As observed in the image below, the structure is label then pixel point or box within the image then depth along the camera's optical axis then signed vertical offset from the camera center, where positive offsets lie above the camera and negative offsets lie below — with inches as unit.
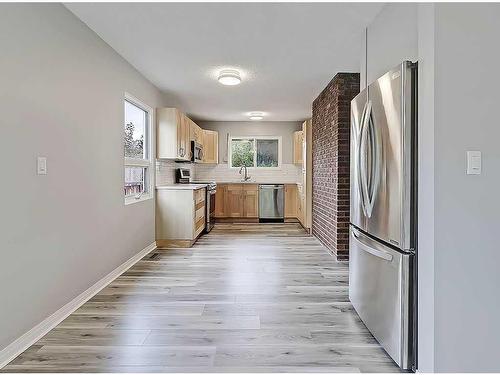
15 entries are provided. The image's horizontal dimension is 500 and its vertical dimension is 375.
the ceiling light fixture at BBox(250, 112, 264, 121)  283.0 +55.6
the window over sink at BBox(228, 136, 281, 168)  333.1 +28.1
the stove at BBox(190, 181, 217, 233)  254.4 -19.3
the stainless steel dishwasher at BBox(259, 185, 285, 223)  311.4 -18.8
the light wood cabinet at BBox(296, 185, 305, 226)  274.2 -19.2
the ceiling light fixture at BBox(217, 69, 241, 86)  166.7 +50.7
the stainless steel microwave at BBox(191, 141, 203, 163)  256.3 +22.7
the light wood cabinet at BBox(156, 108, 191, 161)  207.5 +29.0
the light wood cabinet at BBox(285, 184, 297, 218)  315.9 -17.3
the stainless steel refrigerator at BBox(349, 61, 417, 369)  73.1 -6.7
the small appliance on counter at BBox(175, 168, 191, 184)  264.7 +4.1
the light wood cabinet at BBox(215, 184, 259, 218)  313.4 -17.0
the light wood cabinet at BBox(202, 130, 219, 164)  308.8 +31.4
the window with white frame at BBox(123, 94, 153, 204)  170.1 +16.8
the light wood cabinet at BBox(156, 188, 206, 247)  203.8 -21.0
